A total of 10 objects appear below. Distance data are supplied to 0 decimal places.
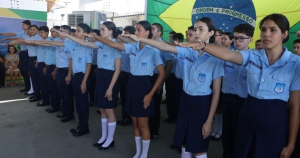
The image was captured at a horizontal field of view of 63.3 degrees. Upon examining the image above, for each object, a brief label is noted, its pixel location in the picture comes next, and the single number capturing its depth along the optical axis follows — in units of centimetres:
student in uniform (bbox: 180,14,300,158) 130
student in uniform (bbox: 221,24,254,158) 207
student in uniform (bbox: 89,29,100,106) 434
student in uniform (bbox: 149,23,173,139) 289
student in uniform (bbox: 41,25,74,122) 335
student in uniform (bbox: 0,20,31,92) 525
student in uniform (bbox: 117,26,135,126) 355
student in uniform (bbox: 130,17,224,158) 169
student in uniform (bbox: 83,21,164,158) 223
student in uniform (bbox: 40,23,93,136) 295
